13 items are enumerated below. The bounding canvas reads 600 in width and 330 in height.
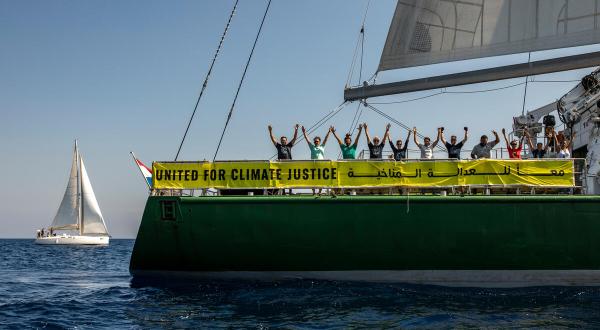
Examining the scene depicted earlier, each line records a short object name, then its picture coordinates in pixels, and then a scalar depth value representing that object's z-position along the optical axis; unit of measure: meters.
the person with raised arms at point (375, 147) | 13.36
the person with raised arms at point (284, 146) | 13.40
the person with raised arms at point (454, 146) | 13.26
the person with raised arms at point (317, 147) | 13.38
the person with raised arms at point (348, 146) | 13.43
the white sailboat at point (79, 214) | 59.54
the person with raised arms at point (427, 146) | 13.31
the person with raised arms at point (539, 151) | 13.45
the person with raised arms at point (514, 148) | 13.16
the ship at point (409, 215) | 12.08
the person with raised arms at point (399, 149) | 13.31
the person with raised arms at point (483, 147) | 13.26
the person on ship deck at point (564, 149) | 13.21
